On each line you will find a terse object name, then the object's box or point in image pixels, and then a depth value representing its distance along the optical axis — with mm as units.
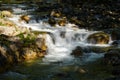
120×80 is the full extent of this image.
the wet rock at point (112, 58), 13575
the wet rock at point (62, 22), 20406
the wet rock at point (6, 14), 20825
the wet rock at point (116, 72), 12223
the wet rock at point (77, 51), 15352
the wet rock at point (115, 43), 17250
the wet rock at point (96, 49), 15859
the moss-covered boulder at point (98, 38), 17516
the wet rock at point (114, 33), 18266
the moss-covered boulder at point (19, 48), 13555
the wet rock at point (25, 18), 20694
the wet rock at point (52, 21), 20453
